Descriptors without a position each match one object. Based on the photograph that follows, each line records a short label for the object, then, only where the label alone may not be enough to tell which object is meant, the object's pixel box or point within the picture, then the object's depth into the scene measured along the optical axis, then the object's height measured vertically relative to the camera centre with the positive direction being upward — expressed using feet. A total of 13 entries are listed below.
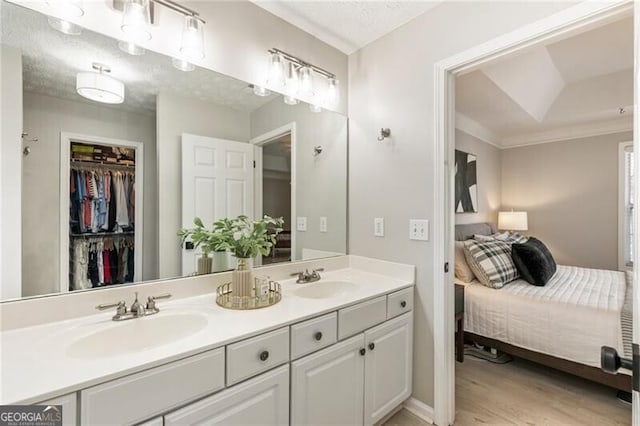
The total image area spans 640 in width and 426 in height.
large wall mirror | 3.72 +0.88
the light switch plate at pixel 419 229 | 5.68 -0.35
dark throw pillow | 8.39 -1.52
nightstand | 7.94 -2.97
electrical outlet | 6.49 -0.34
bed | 6.33 -2.60
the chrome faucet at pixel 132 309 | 3.79 -1.31
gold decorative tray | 4.32 -1.34
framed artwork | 11.56 +1.19
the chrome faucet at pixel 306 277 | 5.94 -1.34
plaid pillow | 8.38 -1.52
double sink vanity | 2.64 -1.64
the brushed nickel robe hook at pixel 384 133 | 6.29 +1.70
